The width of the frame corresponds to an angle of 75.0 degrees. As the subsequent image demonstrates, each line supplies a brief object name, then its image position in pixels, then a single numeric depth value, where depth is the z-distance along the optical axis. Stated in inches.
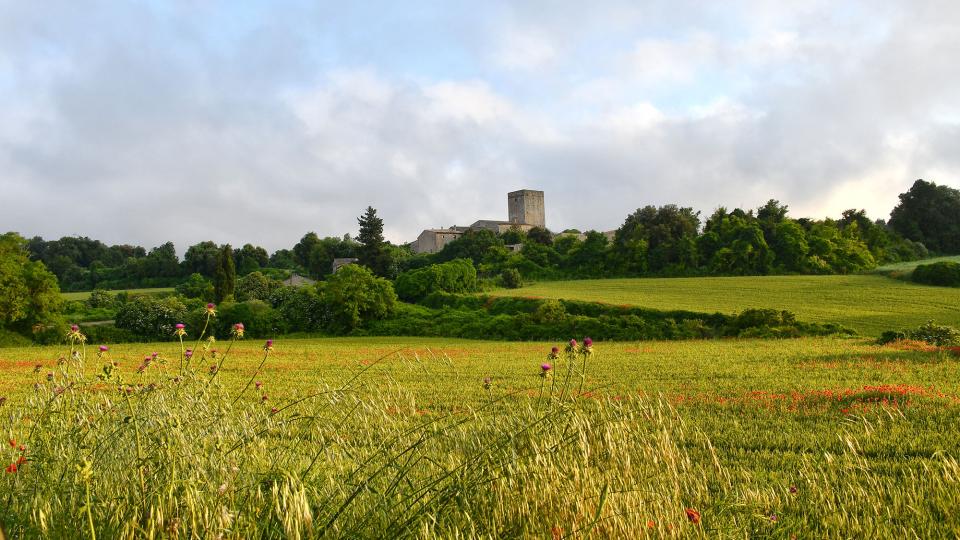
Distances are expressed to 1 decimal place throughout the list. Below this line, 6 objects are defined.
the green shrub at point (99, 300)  2167.8
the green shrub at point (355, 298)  1664.6
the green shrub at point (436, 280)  2059.5
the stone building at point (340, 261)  3032.0
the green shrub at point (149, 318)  1592.0
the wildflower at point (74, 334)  197.6
